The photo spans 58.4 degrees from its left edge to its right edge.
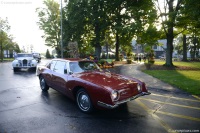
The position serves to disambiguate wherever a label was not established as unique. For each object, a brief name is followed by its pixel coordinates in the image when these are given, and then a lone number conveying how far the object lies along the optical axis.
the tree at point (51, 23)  43.12
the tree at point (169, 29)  18.80
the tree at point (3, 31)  37.74
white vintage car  17.29
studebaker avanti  4.88
